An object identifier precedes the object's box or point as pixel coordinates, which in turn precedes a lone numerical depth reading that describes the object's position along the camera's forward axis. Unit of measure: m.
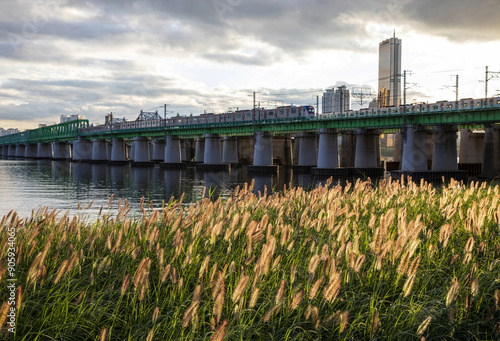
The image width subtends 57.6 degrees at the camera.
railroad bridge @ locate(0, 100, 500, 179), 77.06
